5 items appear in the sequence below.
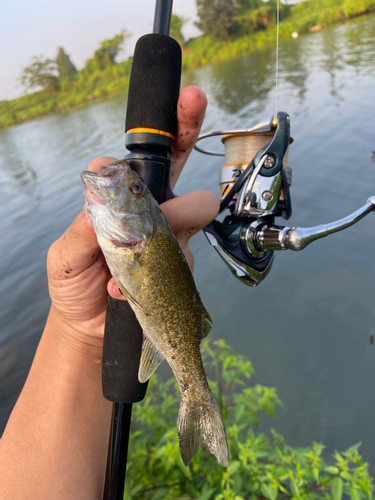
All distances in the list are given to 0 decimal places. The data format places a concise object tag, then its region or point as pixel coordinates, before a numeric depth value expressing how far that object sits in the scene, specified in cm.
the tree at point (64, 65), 5359
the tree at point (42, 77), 5112
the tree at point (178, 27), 4754
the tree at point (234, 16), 3838
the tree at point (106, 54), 5301
